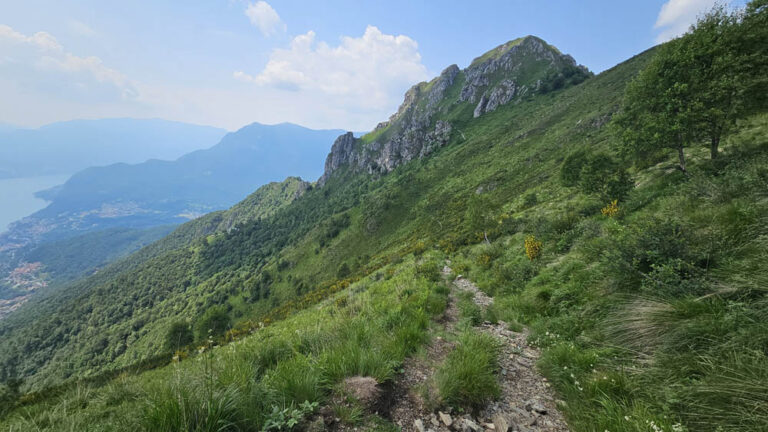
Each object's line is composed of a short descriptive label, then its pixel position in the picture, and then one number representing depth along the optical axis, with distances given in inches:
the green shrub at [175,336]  1683.1
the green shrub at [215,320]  1822.1
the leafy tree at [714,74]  425.1
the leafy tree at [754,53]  407.5
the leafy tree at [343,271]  2096.5
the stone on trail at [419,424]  115.3
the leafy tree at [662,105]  471.5
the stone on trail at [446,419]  120.6
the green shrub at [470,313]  250.5
